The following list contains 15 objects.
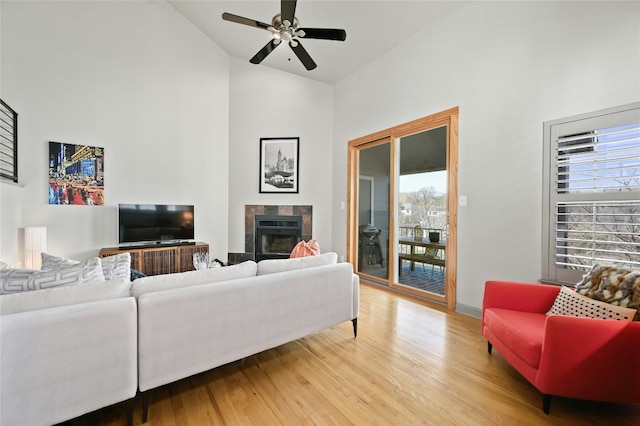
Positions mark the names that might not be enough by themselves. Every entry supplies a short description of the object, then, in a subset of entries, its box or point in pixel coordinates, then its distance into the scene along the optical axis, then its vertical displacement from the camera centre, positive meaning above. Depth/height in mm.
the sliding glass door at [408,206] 3395 +67
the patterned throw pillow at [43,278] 1370 -367
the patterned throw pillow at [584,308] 1567 -608
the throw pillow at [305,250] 2867 -427
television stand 3551 -662
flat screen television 3646 -205
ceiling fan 2615 +1898
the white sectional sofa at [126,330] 1177 -658
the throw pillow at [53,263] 1659 -339
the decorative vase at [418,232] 3816 -310
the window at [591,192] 2068 +161
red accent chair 1436 -809
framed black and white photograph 5176 +894
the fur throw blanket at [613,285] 1605 -470
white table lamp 2764 -377
